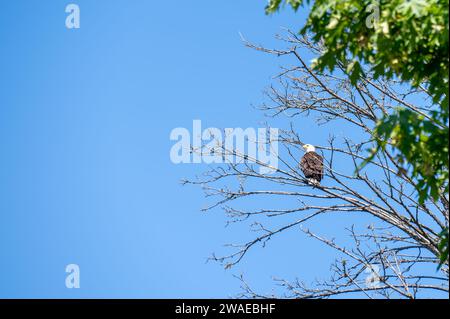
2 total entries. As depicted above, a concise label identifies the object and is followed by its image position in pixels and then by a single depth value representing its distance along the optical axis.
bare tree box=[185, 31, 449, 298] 13.94
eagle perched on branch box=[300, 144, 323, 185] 16.14
